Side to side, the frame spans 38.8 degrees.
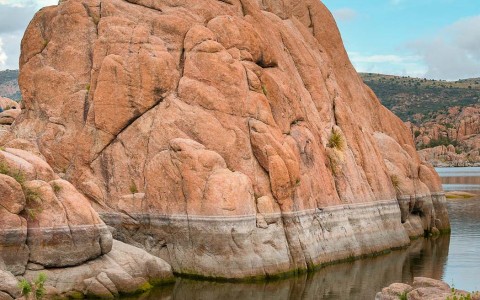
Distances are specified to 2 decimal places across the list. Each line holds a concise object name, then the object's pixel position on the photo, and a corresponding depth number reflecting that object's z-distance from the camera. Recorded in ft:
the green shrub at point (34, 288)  94.63
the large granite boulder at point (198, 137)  127.03
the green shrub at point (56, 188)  114.11
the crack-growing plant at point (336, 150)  164.66
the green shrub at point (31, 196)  108.44
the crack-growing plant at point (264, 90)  150.71
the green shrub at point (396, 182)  193.61
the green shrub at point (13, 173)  108.06
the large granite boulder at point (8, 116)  200.26
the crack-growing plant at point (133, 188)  137.69
